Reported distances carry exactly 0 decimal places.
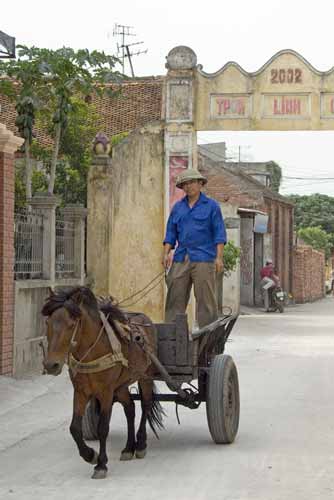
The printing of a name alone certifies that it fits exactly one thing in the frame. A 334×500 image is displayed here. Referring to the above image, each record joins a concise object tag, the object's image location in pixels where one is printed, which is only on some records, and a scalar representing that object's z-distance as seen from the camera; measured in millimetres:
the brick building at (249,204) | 38969
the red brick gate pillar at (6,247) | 13594
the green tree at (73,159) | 25703
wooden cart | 8969
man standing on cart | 9789
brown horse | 7668
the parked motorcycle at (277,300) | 36375
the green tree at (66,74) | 19578
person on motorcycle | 36188
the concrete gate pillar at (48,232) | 15656
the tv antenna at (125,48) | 48656
